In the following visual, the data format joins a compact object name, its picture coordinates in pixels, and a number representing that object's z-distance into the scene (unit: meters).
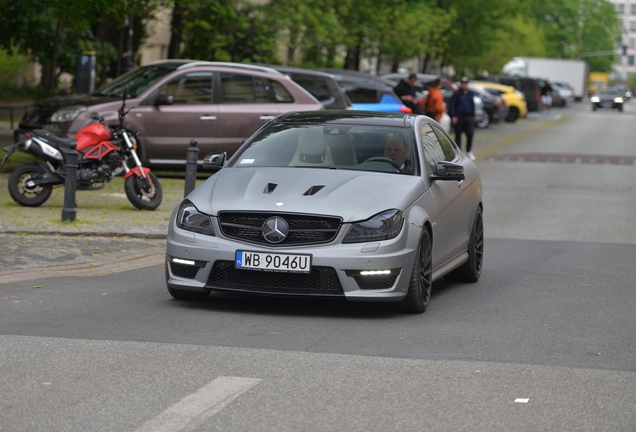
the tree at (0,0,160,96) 25.97
